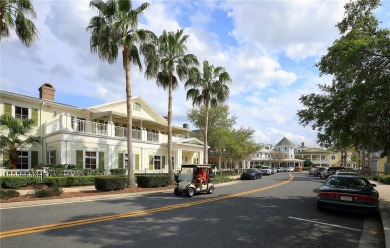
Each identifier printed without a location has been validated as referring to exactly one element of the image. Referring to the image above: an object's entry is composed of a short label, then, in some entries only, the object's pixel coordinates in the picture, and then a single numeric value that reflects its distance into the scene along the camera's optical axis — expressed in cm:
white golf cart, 1688
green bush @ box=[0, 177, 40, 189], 1817
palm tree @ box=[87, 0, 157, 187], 1984
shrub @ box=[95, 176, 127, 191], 1822
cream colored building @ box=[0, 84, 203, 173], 2422
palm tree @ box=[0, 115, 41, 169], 2067
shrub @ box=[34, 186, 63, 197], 1488
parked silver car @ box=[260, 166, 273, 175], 5559
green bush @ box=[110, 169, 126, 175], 2695
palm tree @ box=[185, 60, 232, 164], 3083
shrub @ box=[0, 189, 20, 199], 1386
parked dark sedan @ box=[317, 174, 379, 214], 1039
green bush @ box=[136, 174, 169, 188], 2098
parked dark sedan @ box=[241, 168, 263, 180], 3828
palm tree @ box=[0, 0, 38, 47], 1501
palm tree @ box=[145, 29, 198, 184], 2464
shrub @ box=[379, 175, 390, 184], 2802
